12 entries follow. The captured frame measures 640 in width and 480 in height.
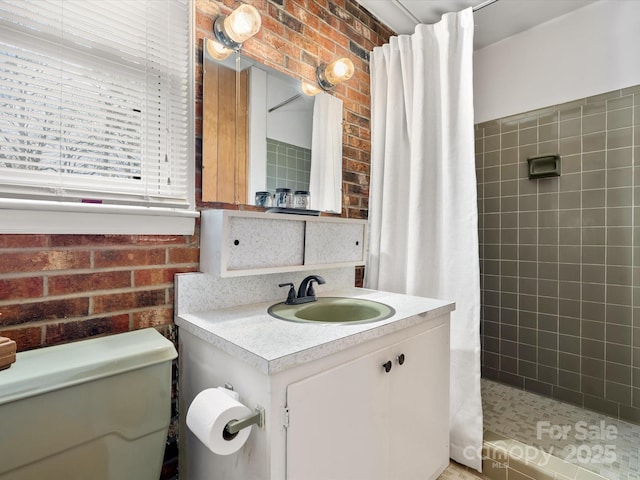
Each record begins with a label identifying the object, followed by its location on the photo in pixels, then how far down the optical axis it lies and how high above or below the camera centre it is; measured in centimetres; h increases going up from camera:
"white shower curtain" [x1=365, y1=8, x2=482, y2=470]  160 +29
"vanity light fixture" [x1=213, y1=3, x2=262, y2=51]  130 +86
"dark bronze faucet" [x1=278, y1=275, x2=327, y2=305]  141 -24
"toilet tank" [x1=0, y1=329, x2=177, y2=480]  72 -43
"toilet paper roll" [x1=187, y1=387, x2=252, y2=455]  78 -45
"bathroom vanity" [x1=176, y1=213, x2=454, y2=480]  84 -42
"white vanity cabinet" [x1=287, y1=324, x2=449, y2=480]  88 -57
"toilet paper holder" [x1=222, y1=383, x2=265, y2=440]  78 -45
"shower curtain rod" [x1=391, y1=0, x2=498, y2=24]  189 +140
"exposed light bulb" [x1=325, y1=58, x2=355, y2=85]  175 +92
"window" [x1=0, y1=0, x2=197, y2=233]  93 +40
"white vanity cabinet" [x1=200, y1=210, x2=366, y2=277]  117 -1
